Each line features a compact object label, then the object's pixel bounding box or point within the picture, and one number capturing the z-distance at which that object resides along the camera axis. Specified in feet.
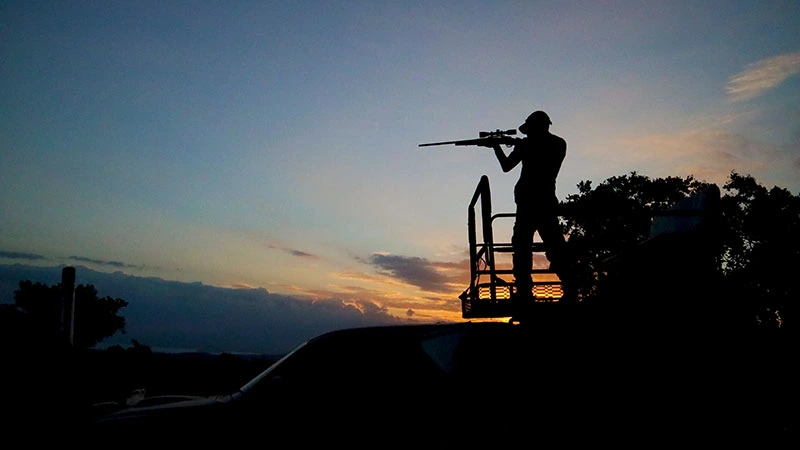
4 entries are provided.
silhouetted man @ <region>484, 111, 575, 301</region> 19.88
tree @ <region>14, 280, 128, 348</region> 165.30
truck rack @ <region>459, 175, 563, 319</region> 20.24
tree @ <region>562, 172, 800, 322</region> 109.50
